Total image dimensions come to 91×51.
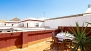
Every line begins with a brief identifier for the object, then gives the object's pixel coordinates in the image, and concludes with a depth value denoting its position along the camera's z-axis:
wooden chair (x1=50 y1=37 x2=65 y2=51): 3.55
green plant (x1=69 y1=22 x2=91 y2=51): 1.88
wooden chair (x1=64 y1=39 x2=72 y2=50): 3.24
